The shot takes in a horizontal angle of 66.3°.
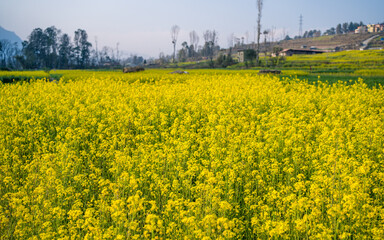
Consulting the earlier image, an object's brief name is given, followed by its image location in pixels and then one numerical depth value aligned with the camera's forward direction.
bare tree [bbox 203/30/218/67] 129.95
